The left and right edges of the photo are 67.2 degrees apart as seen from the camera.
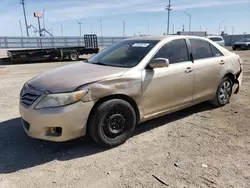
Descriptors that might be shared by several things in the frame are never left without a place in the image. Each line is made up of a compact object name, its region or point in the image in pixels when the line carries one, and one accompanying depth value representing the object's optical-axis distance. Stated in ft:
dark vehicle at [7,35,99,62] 41.62
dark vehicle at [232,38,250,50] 76.88
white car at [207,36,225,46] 68.31
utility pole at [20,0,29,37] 145.49
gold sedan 8.30
